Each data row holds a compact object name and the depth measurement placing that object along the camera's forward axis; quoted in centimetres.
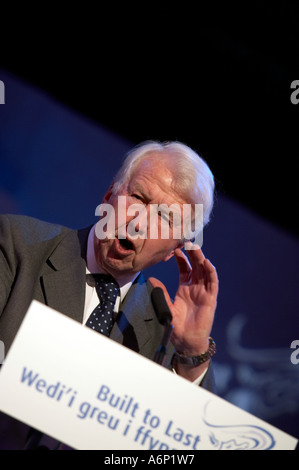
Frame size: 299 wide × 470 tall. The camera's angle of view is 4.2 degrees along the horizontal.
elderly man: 590
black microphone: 573
